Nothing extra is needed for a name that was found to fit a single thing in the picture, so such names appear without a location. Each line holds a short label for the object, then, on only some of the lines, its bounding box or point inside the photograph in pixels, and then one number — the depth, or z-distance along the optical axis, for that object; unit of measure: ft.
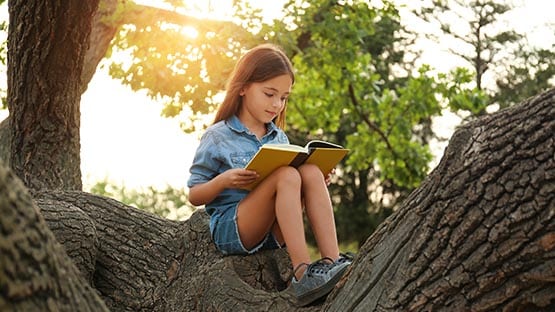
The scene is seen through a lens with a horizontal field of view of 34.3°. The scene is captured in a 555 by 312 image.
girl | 12.01
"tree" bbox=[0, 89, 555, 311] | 9.00
